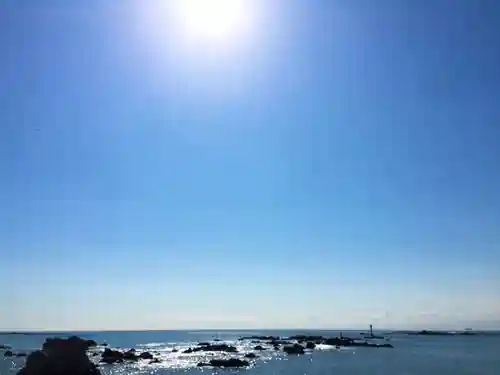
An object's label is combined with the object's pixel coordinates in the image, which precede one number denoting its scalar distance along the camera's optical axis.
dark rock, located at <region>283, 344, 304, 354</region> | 98.68
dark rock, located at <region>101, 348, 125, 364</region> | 78.73
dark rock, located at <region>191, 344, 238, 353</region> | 102.22
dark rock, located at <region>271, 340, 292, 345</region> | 131.15
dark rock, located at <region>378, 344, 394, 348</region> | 123.05
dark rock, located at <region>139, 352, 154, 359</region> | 84.69
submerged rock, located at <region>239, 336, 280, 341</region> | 164.50
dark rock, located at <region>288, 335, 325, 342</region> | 145.74
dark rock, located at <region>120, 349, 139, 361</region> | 81.66
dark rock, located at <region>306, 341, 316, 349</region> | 114.15
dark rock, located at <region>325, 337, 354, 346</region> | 130.25
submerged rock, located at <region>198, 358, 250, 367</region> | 71.25
